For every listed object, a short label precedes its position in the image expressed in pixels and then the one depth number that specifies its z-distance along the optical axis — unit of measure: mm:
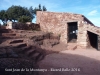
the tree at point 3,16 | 20210
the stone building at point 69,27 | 8278
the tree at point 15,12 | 20334
